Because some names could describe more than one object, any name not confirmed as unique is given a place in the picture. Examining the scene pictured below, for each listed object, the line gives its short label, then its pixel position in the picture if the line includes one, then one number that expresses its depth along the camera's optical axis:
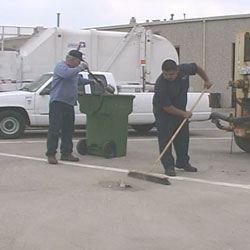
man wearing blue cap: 9.45
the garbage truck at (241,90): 10.15
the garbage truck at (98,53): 16.02
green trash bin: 10.27
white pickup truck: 13.14
